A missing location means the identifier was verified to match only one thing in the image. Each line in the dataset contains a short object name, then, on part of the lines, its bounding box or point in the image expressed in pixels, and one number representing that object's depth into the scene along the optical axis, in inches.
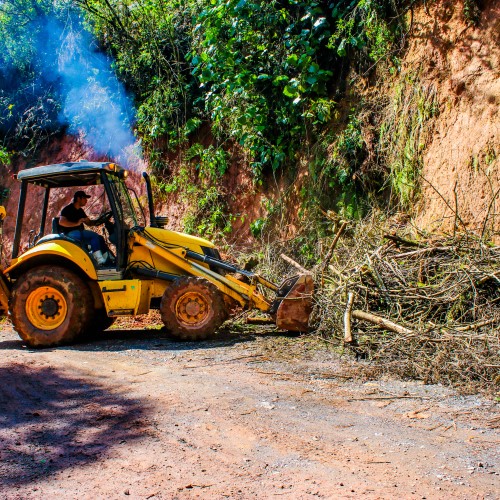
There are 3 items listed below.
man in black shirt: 349.1
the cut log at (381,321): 267.1
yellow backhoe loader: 334.0
